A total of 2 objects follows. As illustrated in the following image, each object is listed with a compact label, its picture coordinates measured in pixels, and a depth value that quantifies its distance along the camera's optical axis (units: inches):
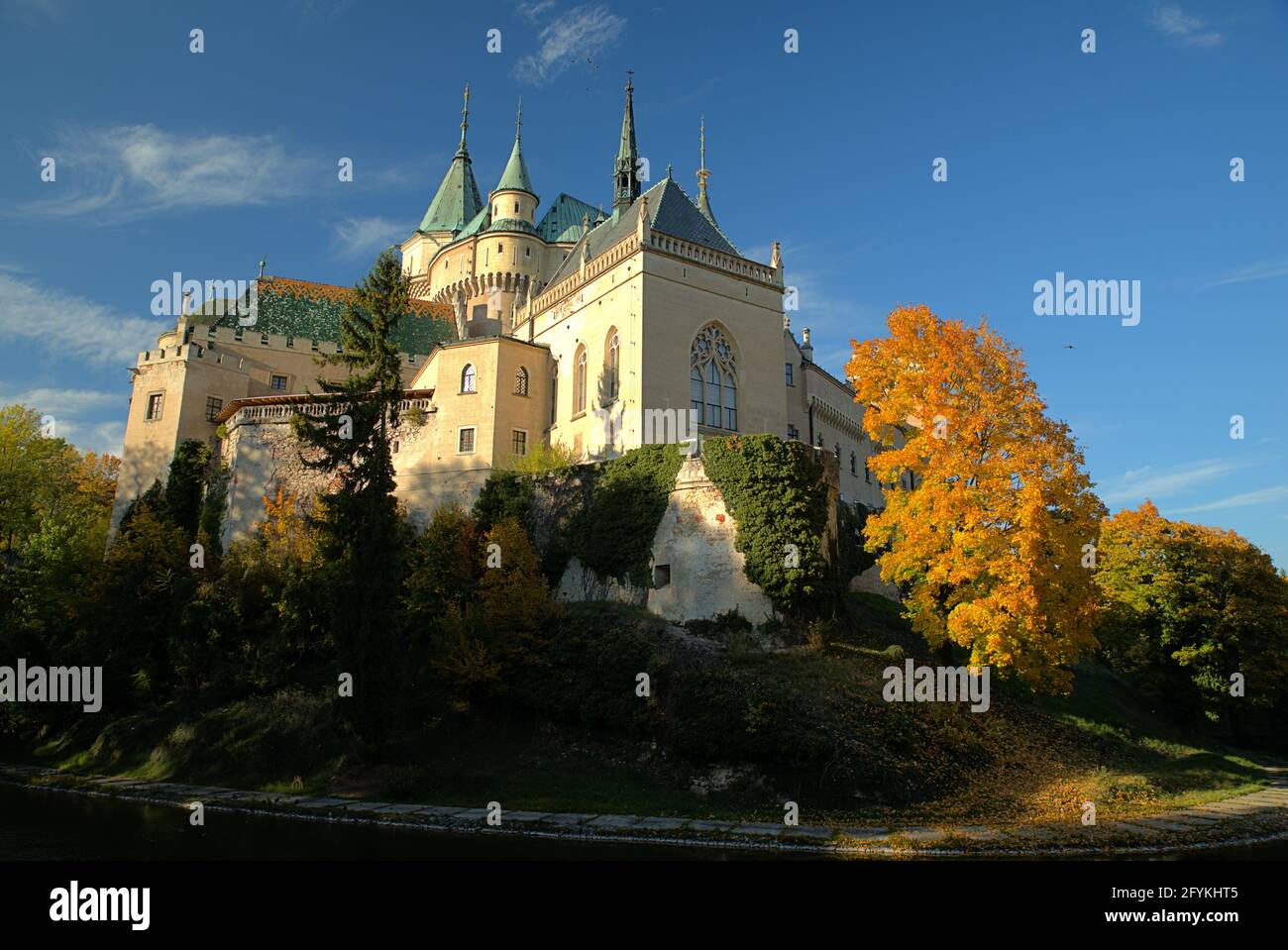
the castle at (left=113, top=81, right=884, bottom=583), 1501.0
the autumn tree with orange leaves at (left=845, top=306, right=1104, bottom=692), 967.6
